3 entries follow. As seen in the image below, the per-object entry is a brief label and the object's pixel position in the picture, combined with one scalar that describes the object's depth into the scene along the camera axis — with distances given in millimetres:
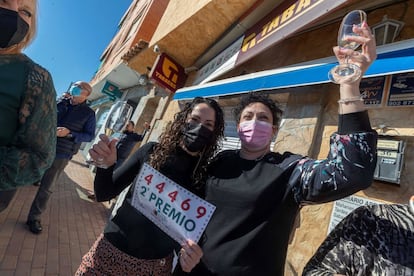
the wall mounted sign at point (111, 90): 12602
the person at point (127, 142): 5824
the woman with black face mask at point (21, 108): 1094
